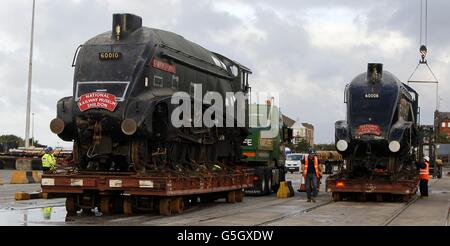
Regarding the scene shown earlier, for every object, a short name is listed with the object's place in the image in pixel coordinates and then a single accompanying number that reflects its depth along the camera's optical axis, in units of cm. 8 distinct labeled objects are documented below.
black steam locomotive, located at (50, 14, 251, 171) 1636
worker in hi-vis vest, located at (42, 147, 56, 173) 2380
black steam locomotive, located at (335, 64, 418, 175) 2167
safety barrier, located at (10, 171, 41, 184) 3238
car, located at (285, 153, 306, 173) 5981
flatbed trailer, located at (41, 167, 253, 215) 1600
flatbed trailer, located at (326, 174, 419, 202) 2127
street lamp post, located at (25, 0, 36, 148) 4769
